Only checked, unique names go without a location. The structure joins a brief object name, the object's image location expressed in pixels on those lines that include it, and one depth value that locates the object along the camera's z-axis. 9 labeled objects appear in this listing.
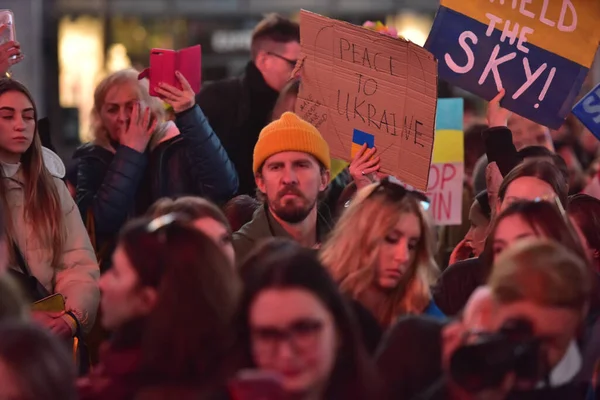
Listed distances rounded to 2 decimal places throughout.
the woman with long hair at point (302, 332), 8.13
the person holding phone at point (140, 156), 15.02
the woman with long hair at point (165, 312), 8.62
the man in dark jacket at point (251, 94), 16.86
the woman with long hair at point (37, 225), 13.56
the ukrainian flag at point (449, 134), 17.80
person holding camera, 8.29
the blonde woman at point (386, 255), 11.03
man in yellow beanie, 13.05
